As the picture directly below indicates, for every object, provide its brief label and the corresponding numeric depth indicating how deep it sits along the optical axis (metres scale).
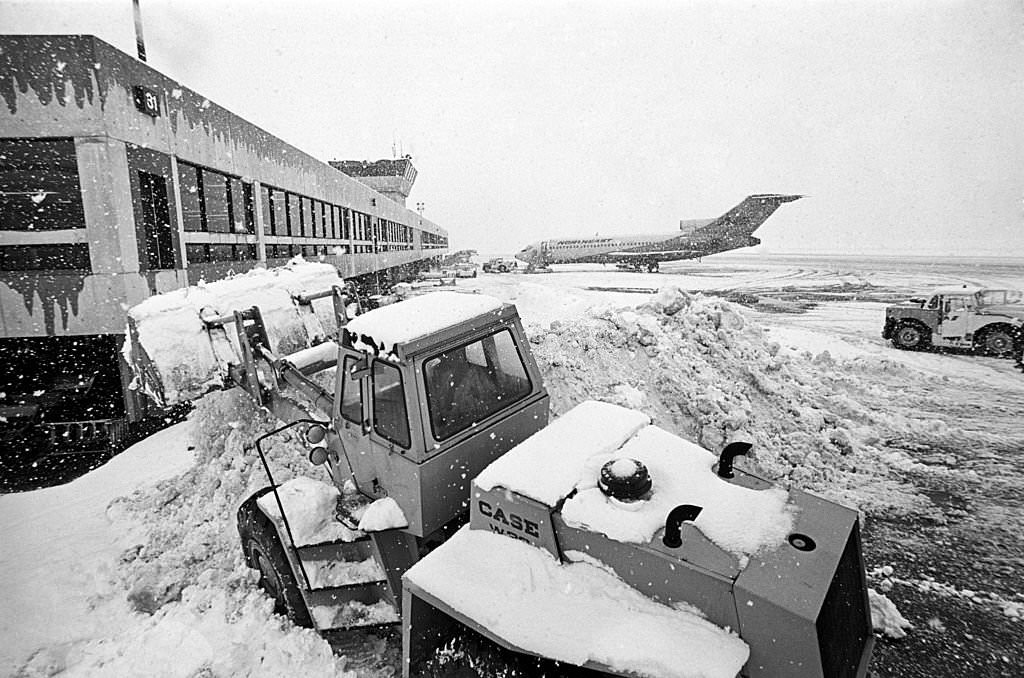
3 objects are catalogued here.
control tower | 41.06
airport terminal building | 5.48
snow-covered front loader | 1.96
